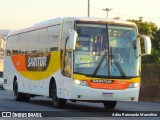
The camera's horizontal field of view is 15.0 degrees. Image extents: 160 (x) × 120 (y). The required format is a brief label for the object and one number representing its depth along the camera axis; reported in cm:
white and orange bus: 2091
